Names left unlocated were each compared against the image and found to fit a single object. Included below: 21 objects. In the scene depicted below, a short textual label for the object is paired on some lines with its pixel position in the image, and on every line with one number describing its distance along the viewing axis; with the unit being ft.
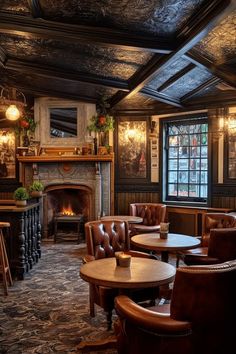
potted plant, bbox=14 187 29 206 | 15.55
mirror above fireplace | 24.49
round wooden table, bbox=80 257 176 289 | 7.83
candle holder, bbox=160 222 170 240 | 13.32
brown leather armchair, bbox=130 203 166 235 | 20.43
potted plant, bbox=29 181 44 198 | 17.83
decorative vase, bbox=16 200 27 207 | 15.64
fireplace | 24.19
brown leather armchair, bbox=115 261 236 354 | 6.00
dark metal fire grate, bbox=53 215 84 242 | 23.85
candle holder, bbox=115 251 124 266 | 8.90
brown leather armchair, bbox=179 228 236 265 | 12.13
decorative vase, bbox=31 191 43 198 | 17.81
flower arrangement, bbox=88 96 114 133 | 23.67
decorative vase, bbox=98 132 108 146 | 24.43
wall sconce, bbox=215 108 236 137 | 20.36
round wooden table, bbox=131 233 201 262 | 12.14
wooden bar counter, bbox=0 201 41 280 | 15.43
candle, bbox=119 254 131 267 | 8.84
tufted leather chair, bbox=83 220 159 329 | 9.83
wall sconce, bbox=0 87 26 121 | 16.59
